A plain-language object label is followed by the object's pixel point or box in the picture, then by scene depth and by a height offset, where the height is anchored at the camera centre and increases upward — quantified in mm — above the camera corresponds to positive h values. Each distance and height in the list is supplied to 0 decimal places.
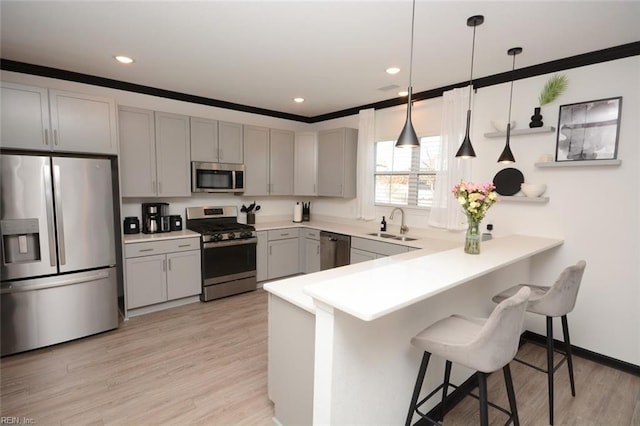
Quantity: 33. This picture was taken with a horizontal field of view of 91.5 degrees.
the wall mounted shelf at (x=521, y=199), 2953 -83
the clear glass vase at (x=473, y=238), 2314 -361
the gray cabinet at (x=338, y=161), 4645 +394
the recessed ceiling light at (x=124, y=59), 2902 +1168
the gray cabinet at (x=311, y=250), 4660 -968
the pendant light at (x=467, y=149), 2333 +304
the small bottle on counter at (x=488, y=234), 3357 -483
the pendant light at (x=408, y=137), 1958 +324
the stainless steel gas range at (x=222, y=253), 3941 -887
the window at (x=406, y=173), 3947 +206
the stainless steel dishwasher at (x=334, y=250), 4170 -870
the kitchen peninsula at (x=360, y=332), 1431 -800
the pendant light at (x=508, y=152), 2630 +326
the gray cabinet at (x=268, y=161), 4613 +381
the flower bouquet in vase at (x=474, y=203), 2242 -98
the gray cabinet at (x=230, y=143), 4289 +590
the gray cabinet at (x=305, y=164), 5039 +361
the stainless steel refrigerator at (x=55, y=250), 2658 -631
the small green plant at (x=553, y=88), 2857 +954
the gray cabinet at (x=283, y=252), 4578 -1004
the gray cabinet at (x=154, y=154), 3561 +357
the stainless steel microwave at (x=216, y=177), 4098 +101
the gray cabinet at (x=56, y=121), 2706 +566
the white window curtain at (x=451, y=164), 3451 +288
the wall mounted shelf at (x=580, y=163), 2568 +246
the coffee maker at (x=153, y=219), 3812 -441
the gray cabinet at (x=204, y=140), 4051 +584
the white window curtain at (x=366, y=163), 4473 +355
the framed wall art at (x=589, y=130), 2615 +537
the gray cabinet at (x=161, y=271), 3426 -1010
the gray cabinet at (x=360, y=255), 3871 -861
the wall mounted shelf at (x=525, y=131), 2896 +567
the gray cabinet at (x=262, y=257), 4449 -1027
